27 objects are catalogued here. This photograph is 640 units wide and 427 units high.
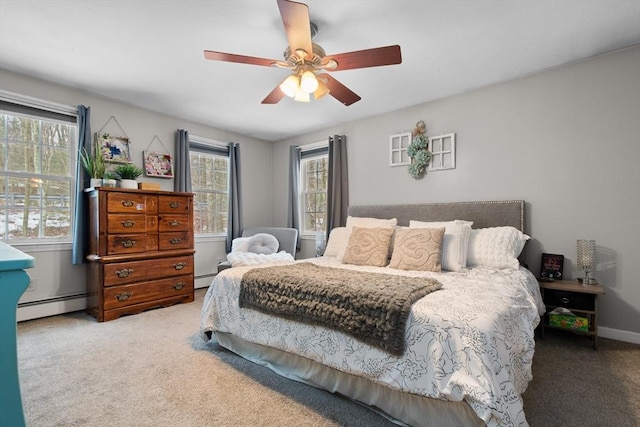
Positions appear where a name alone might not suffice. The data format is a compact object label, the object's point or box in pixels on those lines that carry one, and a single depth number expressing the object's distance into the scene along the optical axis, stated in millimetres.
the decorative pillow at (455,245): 2619
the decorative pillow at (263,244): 4273
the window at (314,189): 4941
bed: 1289
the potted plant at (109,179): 3318
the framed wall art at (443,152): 3508
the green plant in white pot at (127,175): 3439
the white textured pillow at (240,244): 4289
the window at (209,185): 4684
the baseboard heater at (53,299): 3153
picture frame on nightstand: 2814
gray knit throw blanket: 1540
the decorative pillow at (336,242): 3545
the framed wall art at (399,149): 3881
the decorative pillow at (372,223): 3479
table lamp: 2598
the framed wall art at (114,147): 3596
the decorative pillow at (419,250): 2553
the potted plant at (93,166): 3371
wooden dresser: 3205
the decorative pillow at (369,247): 2869
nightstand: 2477
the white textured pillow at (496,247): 2689
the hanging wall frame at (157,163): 4008
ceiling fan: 1872
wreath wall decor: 3674
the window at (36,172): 3121
